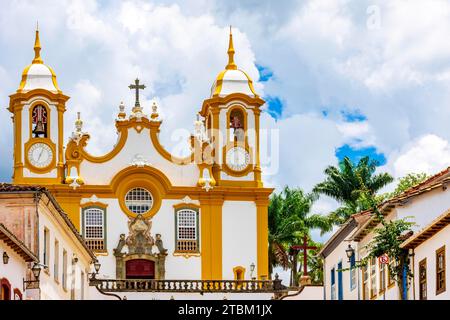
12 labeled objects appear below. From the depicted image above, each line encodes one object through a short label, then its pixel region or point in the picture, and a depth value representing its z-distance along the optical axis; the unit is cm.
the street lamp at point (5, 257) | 4069
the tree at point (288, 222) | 9212
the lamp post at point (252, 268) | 8131
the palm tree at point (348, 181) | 9125
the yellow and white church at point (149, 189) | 8144
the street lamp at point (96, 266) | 6941
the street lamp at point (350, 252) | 5086
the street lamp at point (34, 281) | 4331
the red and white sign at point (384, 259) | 4741
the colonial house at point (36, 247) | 4222
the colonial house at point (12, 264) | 4042
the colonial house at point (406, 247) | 4241
